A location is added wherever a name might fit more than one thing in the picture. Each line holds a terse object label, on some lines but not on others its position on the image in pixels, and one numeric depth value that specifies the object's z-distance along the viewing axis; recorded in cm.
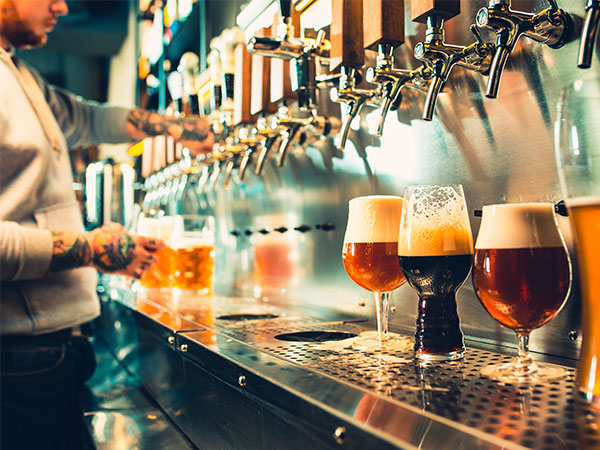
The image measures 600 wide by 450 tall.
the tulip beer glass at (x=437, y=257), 85
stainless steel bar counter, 53
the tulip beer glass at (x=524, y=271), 72
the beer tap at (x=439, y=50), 97
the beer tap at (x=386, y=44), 111
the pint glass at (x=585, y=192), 57
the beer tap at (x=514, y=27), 86
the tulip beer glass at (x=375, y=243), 97
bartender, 146
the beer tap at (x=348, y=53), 125
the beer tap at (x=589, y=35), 64
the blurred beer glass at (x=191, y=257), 211
